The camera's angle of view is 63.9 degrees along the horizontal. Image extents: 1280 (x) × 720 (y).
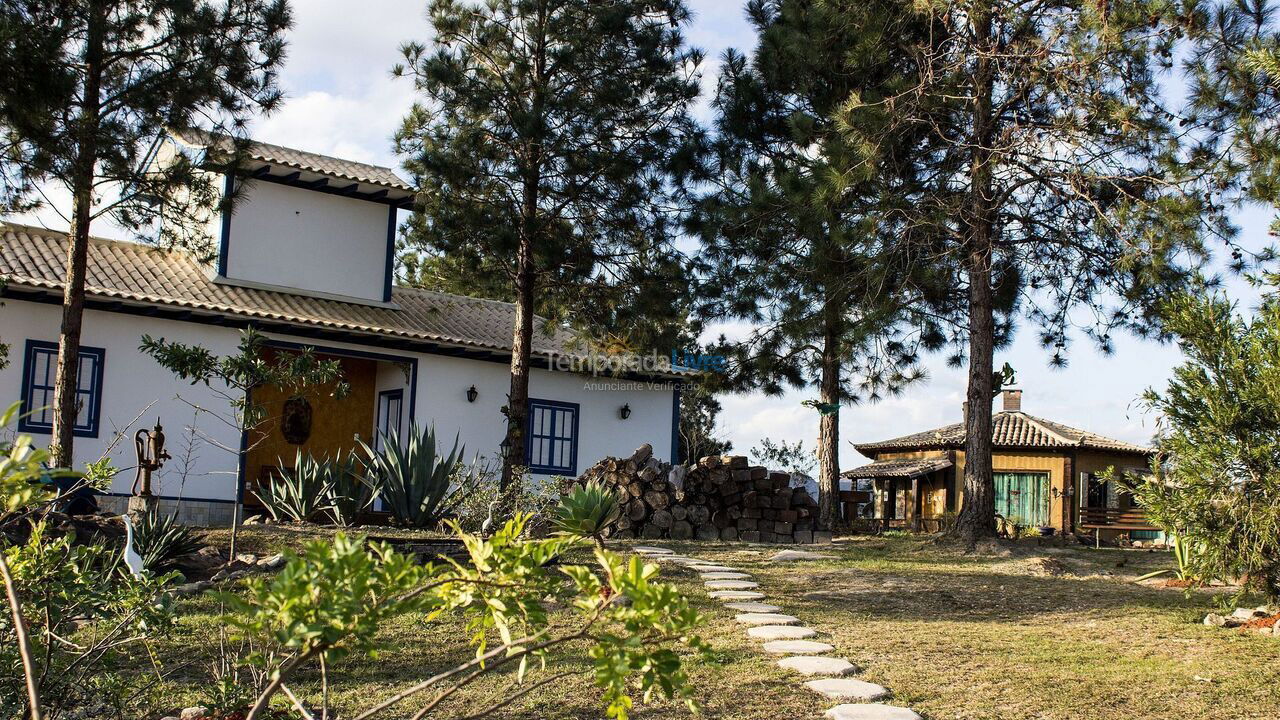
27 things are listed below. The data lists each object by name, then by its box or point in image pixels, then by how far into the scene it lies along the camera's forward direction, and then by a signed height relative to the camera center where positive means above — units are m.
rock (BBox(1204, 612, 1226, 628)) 7.05 -0.92
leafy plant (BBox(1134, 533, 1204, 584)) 6.73 -0.48
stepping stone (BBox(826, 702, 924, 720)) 4.51 -1.06
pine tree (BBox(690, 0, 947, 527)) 11.77 +3.23
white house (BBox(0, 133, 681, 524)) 12.53 +1.47
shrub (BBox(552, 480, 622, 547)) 8.17 -0.40
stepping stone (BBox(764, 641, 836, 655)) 5.89 -1.03
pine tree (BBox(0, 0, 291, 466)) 9.55 +3.36
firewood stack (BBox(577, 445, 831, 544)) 12.78 -0.44
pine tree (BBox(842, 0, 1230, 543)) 10.45 +3.52
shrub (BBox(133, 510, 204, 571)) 7.40 -0.73
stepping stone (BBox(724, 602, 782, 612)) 7.26 -0.99
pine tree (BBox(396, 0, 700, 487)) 12.80 +4.15
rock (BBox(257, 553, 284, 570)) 7.97 -0.90
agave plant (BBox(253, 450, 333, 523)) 11.40 -0.50
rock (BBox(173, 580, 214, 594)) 7.26 -1.02
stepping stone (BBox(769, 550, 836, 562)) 10.29 -0.88
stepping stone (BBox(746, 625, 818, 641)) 6.29 -1.01
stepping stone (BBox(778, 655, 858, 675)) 5.38 -1.04
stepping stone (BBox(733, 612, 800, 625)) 6.76 -1.00
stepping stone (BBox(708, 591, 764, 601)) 7.74 -0.97
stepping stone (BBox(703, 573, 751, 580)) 8.70 -0.94
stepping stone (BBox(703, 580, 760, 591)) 8.14 -0.95
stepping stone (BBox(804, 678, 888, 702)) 4.87 -1.05
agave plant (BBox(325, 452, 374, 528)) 11.26 -0.48
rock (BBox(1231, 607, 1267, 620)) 7.07 -0.87
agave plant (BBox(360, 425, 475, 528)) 10.89 -0.28
